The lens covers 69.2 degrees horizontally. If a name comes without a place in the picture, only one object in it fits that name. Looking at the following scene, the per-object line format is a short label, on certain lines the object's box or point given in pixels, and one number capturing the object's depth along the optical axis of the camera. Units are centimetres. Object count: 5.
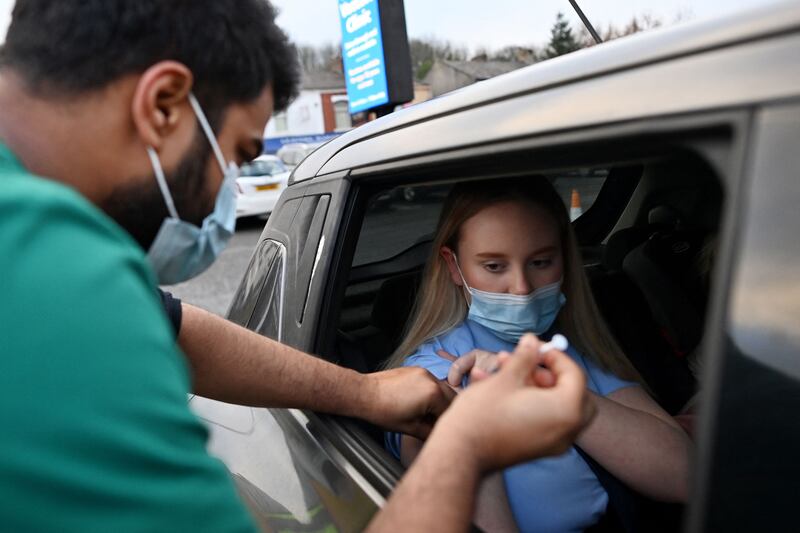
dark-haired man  55
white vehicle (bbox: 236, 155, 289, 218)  1124
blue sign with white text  838
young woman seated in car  131
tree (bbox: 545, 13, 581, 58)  2912
